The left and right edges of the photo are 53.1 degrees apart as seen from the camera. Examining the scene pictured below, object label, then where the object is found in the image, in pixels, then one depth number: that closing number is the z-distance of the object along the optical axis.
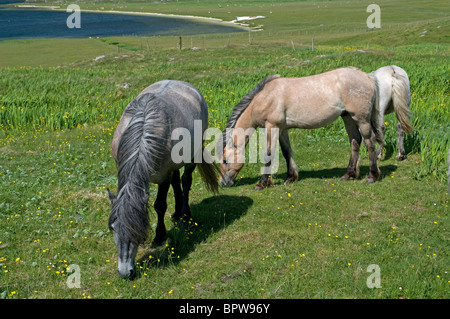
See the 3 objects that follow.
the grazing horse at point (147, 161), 5.92
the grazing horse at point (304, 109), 9.78
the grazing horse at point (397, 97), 11.44
